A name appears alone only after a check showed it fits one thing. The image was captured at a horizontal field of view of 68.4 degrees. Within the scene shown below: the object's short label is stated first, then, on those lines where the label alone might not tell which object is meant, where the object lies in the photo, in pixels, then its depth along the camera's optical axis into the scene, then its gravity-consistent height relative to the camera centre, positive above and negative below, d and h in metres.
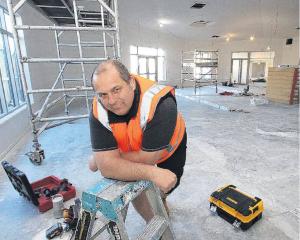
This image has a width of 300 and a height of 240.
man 1.04 -0.27
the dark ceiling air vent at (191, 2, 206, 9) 6.92 +1.96
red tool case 1.98 -1.16
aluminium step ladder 0.93 -0.60
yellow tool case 1.77 -1.13
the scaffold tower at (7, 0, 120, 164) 2.65 +0.53
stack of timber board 6.92 -0.61
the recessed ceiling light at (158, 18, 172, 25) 9.25 +2.01
